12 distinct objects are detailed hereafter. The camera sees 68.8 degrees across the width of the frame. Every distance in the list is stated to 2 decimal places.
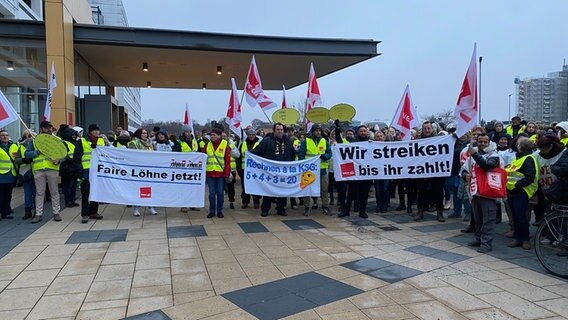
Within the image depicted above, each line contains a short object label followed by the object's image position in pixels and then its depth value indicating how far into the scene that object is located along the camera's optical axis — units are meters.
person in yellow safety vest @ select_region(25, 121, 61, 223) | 8.26
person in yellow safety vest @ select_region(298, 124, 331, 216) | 9.41
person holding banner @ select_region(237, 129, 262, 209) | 10.23
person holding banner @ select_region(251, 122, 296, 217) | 9.29
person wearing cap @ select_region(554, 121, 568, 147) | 7.17
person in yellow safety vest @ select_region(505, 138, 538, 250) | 6.37
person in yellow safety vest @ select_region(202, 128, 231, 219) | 9.04
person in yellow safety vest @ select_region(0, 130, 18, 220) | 8.41
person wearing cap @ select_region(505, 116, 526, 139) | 11.08
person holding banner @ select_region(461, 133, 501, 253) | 6.26
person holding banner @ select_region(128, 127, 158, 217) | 10.20
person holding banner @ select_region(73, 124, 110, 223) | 8.42
